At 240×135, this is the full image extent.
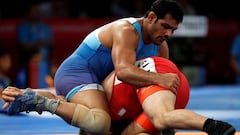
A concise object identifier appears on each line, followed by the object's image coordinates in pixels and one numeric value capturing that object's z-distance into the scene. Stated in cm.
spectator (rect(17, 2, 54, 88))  2064
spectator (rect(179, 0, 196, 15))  2377
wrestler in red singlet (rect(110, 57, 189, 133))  934
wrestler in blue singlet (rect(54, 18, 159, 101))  1011
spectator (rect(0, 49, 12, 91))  1678
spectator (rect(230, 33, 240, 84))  2297
